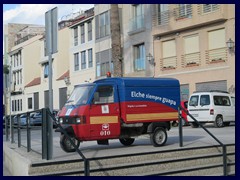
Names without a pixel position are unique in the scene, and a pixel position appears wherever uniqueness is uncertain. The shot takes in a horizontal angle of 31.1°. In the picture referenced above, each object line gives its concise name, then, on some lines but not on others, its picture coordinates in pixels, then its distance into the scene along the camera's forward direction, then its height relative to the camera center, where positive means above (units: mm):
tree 20844 +2833
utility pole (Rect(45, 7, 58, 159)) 8836 +1245
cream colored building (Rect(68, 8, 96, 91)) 41188 +4538
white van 21562 -726
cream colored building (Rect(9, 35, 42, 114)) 51741 +3680
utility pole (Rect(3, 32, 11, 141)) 15483 +478
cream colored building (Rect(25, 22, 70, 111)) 46000 +1959
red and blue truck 9711 -357
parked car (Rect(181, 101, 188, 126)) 21438 -1100
